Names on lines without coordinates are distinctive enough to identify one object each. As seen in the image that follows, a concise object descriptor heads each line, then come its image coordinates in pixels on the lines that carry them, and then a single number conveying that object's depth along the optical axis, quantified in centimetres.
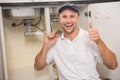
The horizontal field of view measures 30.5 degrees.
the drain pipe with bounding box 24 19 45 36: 215
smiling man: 136
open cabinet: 179
